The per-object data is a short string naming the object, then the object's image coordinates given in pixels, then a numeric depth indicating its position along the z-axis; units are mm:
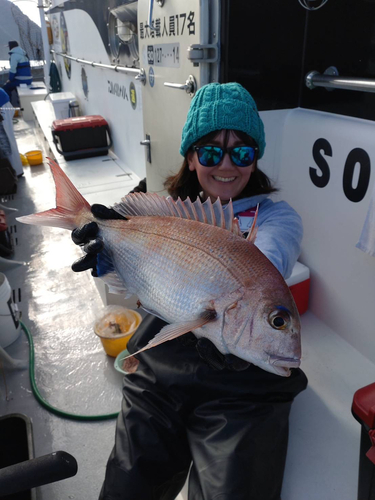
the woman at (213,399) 1168
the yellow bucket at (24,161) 6377
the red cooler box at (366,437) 1061
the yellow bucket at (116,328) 2225
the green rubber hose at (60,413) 1939
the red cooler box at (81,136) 5199
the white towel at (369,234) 1638
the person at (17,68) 10148
